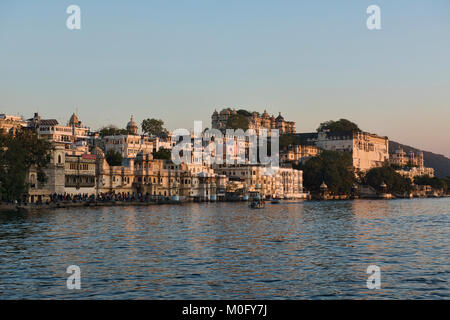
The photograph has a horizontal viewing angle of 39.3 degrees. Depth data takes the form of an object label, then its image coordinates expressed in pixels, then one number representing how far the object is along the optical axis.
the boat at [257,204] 103.44
